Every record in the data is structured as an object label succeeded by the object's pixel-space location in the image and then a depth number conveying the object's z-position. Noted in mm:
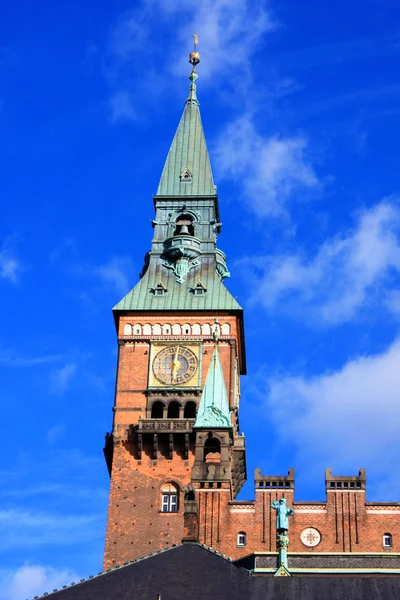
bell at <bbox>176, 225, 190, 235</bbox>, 87375
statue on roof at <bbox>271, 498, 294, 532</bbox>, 56188
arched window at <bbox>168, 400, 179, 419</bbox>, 80125
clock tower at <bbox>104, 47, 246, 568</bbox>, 76625
